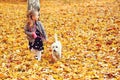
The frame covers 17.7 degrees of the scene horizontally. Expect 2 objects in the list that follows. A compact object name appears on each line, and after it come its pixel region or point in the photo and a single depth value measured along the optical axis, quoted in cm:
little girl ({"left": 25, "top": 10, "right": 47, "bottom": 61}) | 1051
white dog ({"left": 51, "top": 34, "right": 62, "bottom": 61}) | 1045
